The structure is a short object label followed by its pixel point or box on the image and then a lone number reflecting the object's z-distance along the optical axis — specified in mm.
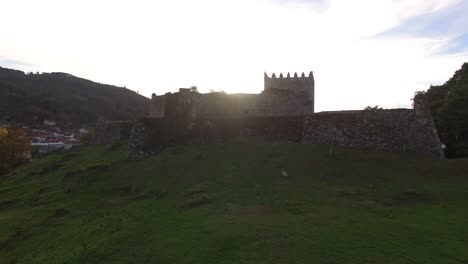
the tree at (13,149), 54188
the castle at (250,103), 38562
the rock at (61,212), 23859
